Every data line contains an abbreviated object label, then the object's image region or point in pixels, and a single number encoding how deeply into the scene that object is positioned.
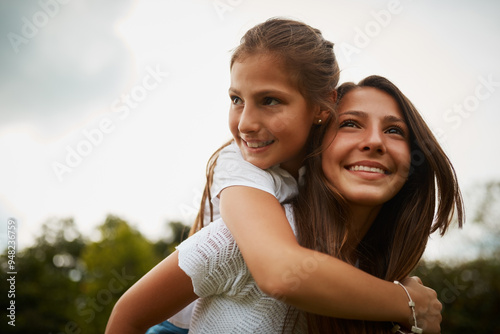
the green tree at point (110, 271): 24.91
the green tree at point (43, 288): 26.69
